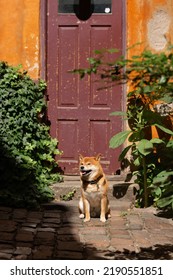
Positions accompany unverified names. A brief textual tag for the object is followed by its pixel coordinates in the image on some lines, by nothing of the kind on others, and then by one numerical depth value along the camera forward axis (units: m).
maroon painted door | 8.73
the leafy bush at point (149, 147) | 7.46
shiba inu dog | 7.10
